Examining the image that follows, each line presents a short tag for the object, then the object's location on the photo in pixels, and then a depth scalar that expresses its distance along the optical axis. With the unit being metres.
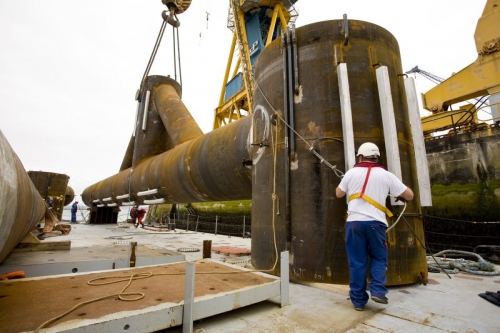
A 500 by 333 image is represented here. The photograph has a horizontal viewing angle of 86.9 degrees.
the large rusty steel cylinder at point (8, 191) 1.34
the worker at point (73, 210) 17.48
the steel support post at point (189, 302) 1.65
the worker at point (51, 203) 12.48
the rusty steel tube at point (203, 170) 4.54
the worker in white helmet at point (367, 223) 2.27
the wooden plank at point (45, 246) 4.43
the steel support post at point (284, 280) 2.26
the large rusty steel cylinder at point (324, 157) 2.94
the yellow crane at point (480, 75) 9.73
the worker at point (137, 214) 14.97
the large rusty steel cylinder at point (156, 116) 8.12
